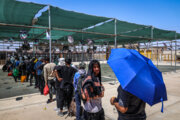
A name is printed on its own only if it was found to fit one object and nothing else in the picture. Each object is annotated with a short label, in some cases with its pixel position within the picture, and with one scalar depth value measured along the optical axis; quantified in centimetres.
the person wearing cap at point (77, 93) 273
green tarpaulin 595
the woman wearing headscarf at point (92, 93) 177
